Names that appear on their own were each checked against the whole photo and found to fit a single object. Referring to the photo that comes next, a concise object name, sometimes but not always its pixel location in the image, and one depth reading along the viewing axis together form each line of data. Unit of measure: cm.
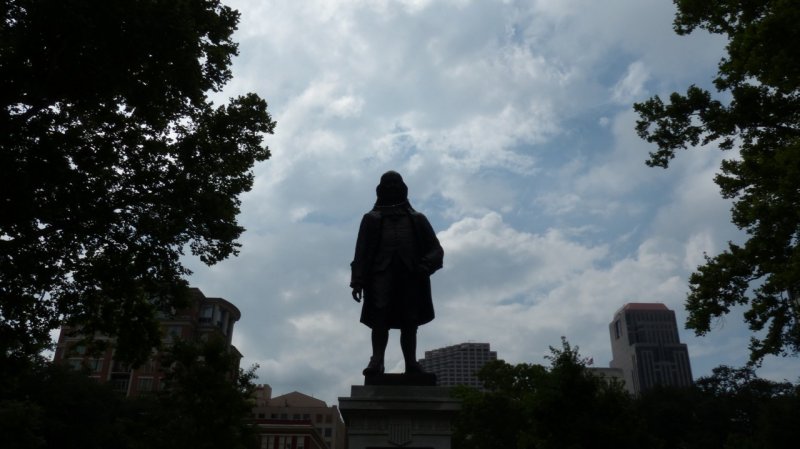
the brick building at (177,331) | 7019
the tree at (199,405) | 2277
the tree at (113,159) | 1034
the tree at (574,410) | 2270
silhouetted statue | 916
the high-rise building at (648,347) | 17150
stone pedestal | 800
